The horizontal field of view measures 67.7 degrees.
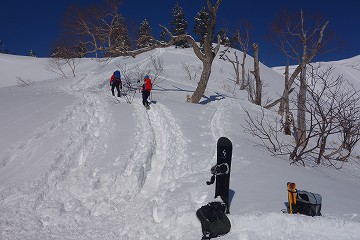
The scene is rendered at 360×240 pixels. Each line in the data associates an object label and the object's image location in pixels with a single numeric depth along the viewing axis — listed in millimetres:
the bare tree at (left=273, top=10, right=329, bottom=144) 11000
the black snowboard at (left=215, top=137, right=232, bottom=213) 3812
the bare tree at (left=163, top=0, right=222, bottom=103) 11906
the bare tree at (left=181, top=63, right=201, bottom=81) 24531
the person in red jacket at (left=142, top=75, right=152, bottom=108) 10828
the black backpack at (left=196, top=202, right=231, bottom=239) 3404
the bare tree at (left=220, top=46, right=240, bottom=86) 28275
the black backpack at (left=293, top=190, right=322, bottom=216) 3516
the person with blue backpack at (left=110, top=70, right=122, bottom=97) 12836
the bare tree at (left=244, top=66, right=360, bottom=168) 6879
